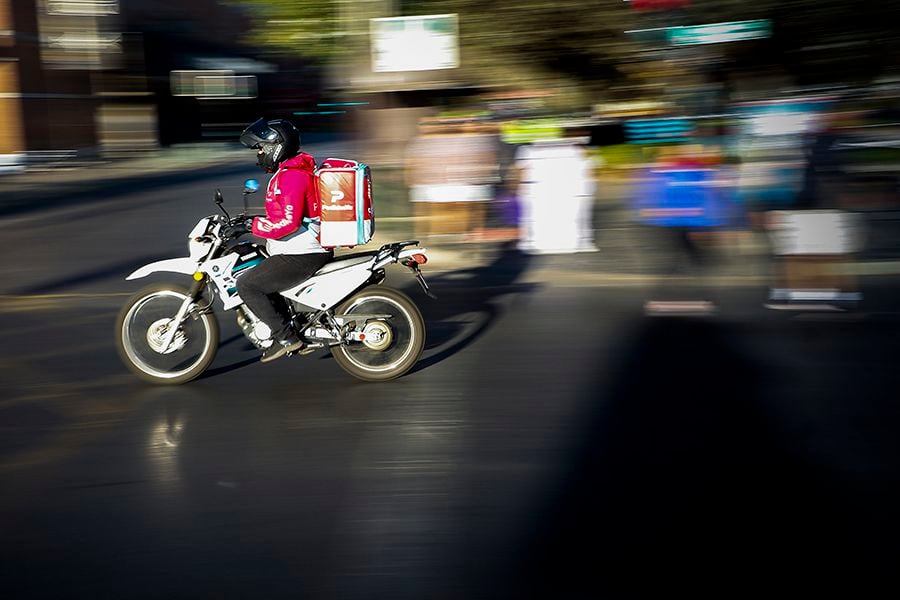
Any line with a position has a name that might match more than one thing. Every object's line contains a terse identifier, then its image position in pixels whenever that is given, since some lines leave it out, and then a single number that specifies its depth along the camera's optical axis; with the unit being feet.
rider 21.70
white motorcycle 22.24
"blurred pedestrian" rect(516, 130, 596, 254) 39.17
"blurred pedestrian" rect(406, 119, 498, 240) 40.06
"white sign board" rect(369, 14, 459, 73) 43.83
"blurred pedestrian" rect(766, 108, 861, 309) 28.76
